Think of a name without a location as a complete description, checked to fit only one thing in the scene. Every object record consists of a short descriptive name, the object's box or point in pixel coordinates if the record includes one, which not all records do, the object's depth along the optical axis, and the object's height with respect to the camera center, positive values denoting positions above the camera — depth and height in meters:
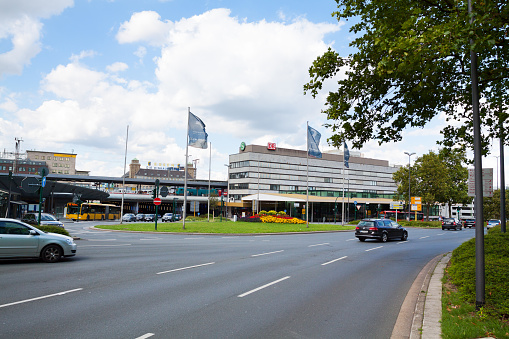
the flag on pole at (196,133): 32.34 +5.65
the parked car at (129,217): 61.43 -3.58
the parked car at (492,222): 55.55 -2.76
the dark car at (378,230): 25.61 -1.96
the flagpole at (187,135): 32.92 +5.46
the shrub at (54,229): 18.09 -1.70
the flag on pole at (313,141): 38.22 +6.11
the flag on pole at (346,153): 42.41 +5.44
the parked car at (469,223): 67.03 -3.56
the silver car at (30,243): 12.48 -1.69
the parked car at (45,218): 31.30 -2.12
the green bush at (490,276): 6.80 -1.62
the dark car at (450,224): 51.94 -2.91
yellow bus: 60.98 -2.58
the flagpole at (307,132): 39.21 +7.08
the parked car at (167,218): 64.12 -3.59
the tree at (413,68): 8.28 +4.06
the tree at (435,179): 64.81 +4.17
